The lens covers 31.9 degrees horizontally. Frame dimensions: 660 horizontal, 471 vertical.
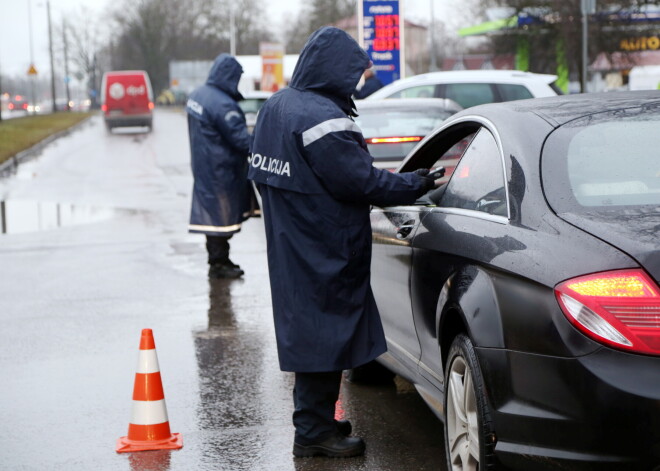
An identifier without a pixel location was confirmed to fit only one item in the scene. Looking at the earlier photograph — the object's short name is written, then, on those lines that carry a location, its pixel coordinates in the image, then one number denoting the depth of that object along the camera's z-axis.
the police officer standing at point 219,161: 10.13
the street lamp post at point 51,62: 85.56
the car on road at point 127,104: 45.16
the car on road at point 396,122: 11.34
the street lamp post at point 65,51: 119.88
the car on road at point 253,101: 24.69
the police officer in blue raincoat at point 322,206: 4.71
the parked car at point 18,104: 139.75
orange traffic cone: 5.26
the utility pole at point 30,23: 96.12
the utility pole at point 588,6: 19.12
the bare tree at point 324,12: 98.75
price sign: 25.66
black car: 3.28
